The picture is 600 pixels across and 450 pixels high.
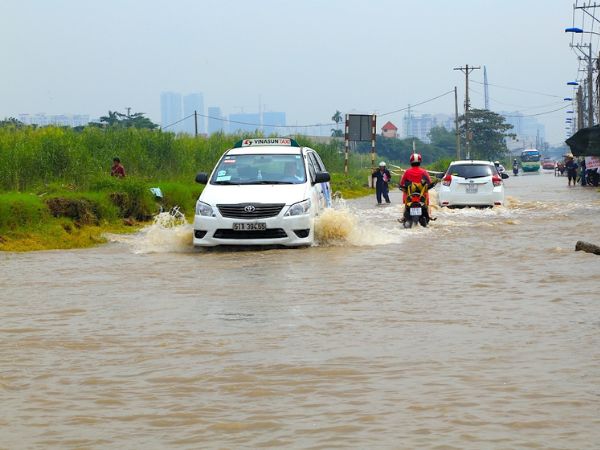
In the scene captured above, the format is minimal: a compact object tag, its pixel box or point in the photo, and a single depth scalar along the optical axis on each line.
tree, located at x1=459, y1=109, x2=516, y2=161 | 125.44
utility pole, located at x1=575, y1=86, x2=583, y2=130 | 91.56
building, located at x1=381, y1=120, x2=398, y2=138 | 185.75
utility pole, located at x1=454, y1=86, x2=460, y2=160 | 82.37
